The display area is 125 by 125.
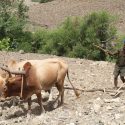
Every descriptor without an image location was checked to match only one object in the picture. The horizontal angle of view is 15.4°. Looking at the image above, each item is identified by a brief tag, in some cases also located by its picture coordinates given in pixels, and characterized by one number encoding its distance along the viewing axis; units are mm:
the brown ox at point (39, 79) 9594
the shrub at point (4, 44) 24206
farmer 11586
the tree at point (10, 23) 26562
